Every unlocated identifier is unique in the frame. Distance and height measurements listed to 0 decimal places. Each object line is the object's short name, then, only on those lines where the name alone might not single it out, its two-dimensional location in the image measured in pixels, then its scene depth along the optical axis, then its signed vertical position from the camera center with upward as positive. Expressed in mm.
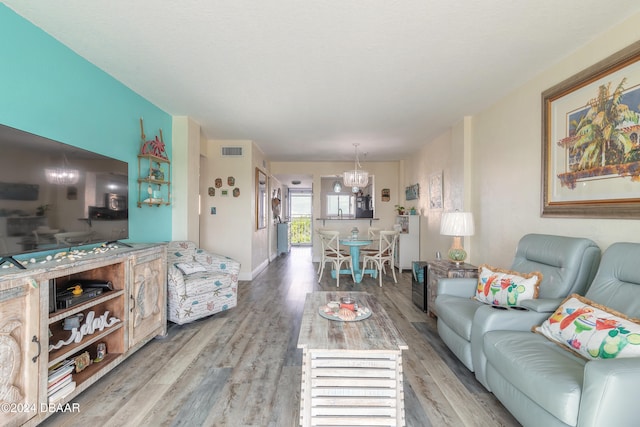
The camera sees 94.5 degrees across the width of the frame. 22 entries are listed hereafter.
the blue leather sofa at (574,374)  1157 -756
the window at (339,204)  10148 +327
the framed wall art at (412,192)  6113 +469
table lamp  3254 -160
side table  3039 -622
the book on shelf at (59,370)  1700 -949
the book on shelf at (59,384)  1660 -1002
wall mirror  5770 +294
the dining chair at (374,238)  6627 -572
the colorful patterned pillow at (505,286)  2209 -573
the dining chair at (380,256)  4914 -743
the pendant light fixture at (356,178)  5680 +686
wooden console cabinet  1441 -694
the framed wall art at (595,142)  1908 +531
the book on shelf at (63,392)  1669 -1054
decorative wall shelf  3289 +376
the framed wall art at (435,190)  4945 +402
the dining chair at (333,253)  5031 -713
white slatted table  1531 -897
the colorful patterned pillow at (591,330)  1377 -601
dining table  5039 -846
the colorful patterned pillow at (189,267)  3326 -624
